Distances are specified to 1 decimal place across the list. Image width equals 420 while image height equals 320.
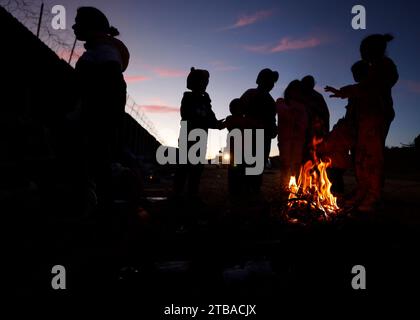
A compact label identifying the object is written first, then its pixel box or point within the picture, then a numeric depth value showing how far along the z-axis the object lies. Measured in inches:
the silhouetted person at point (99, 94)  118.1
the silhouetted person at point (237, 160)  208.1
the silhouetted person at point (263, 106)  211.6
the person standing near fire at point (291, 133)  211.3
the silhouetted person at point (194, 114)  198.1
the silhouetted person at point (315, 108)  219.9
